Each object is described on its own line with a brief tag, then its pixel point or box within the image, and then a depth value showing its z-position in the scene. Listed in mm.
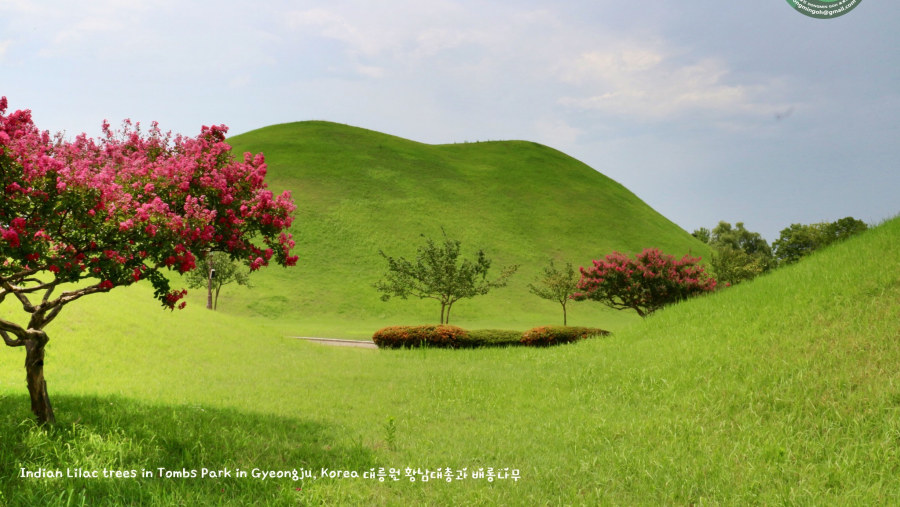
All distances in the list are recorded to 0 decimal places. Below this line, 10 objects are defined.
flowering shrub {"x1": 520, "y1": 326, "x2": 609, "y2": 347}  26498
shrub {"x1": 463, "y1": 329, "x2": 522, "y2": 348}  26844
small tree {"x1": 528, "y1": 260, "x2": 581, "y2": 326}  39250
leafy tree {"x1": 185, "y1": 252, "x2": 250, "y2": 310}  46312
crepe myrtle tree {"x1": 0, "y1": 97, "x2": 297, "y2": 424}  8562
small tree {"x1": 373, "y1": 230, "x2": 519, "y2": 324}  34219
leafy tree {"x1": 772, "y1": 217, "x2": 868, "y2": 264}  74750
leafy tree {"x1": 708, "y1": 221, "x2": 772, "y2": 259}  106812
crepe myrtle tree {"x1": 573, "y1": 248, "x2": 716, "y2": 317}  29281
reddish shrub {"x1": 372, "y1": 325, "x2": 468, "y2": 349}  26844
